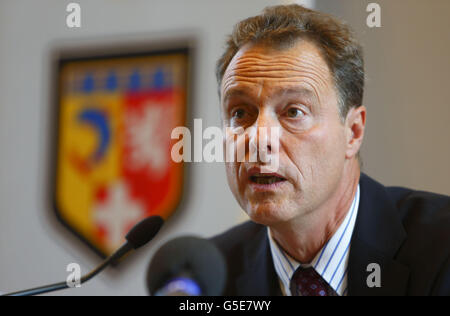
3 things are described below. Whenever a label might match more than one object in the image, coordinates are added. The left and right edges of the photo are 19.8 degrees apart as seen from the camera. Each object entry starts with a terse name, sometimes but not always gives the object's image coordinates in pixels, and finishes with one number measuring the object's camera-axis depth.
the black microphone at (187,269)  1.41
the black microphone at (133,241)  1.33
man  1.35
